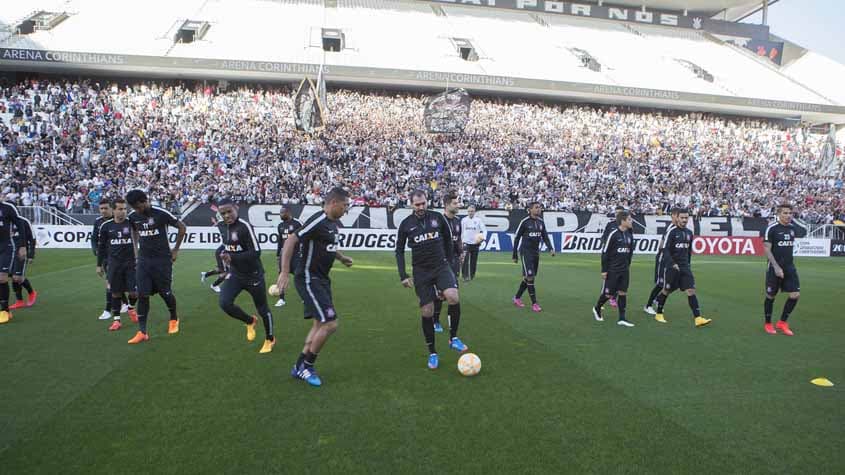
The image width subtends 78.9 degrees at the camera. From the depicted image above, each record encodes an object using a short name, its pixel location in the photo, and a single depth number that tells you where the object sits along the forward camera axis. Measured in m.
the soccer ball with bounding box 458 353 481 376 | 6.02
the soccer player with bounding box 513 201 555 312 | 10.71
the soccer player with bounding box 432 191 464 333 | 8.08
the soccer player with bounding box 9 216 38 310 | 9.26
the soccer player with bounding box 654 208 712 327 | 9.53
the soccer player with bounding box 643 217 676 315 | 10.11
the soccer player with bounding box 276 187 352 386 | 5.58
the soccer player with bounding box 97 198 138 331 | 8.35
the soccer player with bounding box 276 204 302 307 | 10.38
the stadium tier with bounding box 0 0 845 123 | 37.88
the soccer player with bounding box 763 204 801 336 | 8.69
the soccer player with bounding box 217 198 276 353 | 7.18
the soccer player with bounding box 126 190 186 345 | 7.52
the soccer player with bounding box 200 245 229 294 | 11.98
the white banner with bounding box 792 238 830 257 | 27.73
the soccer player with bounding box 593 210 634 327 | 9.35
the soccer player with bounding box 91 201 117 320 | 9.09
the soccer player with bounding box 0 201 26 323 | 8.75
